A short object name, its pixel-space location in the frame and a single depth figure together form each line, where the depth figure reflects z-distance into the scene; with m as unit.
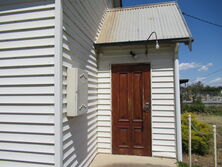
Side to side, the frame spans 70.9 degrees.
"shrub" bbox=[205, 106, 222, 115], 12.09
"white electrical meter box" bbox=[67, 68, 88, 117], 2.40
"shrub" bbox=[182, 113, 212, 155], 4.32
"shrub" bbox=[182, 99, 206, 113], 12.24
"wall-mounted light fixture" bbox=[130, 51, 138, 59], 3.91
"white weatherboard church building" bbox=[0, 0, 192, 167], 2.26
